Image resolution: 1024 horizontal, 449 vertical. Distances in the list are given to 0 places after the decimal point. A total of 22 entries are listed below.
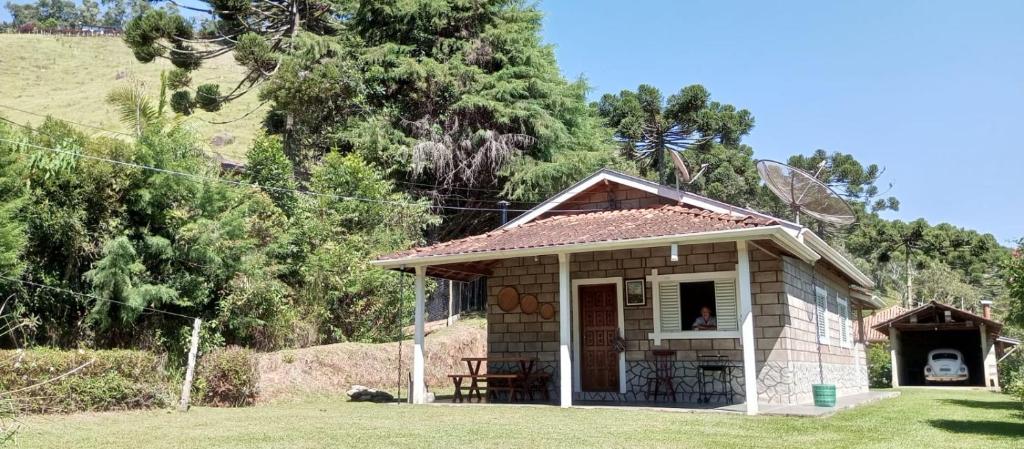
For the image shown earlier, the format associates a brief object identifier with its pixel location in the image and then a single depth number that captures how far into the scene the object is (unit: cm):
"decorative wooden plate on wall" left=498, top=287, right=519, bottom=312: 1350
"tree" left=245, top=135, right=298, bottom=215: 1877
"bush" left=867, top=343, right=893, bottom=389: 2638
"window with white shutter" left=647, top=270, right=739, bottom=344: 1184
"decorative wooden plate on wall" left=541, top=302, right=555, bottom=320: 1316
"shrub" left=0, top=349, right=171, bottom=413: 993
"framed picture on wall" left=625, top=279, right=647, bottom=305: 1252
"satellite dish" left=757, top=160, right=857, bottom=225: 1323
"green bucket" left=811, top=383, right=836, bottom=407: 1069
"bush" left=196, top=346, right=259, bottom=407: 1237
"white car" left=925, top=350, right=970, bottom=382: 2553
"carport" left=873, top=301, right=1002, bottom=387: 2364
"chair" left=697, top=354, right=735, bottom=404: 1170
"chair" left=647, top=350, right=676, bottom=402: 1201
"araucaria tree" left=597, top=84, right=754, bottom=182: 3175
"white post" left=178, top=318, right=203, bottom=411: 1147
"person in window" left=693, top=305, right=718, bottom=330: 1195
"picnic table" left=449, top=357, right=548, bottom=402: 1231
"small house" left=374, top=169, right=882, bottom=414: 1093
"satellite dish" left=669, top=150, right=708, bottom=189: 1230
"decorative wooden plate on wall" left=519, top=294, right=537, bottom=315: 1334
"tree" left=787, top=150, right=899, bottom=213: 3575
